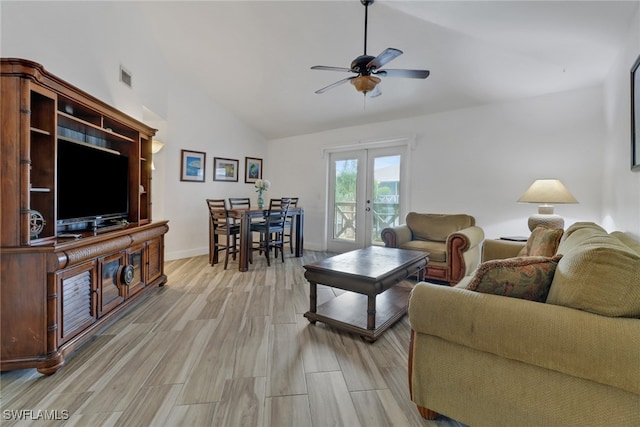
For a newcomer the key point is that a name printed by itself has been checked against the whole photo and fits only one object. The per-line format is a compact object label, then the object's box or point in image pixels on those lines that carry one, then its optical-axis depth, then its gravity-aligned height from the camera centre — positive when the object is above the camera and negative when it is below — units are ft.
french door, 16.07 +0.55
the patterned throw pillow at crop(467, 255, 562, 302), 4.13 -1.01
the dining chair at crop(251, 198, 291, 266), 14.79 -1.18
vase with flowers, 16.03 +0.77
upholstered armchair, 10.93 -1.47
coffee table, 7.07 -2.03
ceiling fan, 7.72 +3.68
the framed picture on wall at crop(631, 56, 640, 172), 6.38 +2.14
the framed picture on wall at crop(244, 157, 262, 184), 19.67 +2.23
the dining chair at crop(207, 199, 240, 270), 14.25 -1.34
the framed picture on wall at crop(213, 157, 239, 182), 17.92 +2.01
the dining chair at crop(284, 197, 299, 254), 17.22 -1.10
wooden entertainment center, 5.25 -0.95
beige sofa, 3.22 -1.72
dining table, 13.47 -1.38
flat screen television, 6.82 +0.39
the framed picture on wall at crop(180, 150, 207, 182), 16.19 +1.99
